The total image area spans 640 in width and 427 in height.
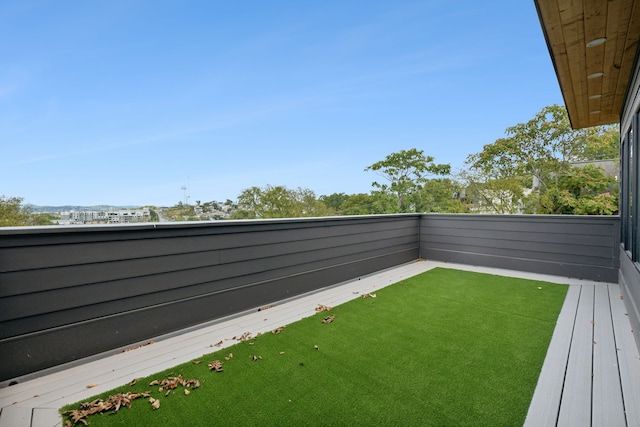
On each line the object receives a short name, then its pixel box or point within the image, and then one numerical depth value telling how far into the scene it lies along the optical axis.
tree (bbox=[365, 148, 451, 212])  9.71
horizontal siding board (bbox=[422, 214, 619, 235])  4.48
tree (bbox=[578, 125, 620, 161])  8.27
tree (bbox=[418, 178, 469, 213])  8.94
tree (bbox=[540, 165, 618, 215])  8.17
